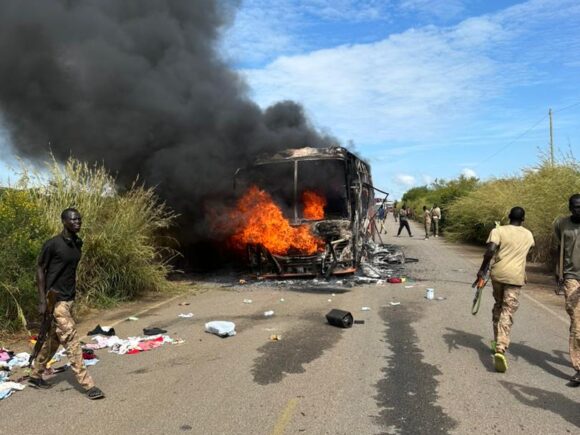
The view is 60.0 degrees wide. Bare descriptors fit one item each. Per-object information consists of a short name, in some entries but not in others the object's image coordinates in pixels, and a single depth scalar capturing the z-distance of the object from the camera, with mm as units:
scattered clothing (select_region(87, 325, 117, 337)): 6363
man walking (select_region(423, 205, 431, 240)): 24641
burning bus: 10273
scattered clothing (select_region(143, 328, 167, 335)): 6430
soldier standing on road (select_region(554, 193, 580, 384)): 4609
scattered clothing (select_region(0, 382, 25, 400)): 4359
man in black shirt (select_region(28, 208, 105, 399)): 4309
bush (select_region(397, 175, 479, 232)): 27867
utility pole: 14010
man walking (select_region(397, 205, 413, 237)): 24305
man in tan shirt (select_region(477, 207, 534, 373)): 4965
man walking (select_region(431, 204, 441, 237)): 25859
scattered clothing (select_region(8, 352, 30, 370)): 5220
